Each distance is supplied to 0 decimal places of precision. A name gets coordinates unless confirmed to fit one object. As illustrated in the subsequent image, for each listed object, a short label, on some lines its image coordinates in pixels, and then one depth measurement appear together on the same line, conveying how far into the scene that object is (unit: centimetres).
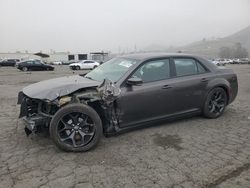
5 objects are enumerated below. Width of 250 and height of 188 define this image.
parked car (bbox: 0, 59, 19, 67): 2912
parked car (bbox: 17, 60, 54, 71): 2039
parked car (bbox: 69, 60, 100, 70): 2384
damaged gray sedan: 290
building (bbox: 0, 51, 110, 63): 3706
